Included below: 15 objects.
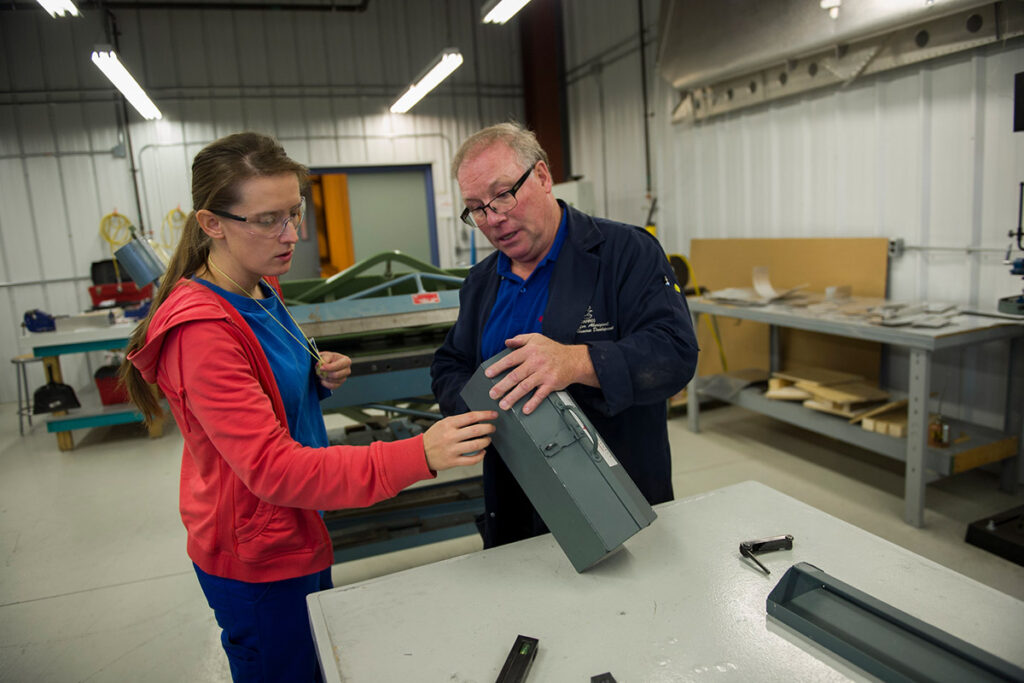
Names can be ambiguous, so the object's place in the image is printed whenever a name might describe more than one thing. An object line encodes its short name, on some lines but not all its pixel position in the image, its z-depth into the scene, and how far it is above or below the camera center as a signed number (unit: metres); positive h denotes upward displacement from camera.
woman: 0.99 -0.26
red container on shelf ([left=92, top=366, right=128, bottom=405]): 4.67 -0.78
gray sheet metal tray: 0.76 -0.53
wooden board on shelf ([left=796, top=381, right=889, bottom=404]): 3.03 -0.77
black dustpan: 4.29 -0.78
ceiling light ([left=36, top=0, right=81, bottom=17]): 2.99 +1.34
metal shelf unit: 2.52 -0.84
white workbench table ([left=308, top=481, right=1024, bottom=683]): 0.85 -0.54
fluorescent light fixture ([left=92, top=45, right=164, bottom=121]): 3.77 +1.39
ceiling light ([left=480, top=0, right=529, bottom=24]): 3.49 +1.41
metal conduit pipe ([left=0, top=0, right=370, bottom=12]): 5.72 +2.68
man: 1.16 -0.11
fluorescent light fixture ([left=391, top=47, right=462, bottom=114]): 4.57 +1.53
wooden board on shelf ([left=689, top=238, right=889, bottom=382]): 3.45 -0.23
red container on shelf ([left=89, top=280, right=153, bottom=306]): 5.60 -0.11
